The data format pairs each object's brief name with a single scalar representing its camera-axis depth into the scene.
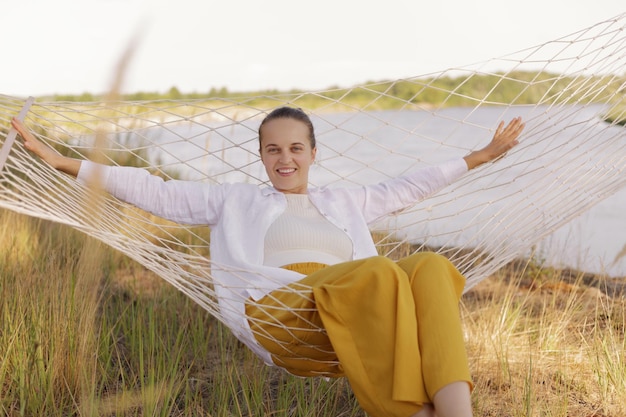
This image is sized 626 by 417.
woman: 1.48
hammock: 1.99
